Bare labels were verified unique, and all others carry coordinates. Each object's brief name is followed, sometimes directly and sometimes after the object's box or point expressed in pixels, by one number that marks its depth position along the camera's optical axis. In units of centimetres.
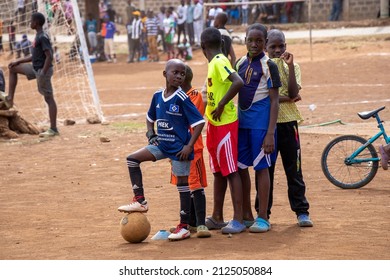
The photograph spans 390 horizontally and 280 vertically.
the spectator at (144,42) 3506
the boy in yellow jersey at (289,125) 827
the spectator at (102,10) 3831
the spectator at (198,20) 3475
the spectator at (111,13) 4091
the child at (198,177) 797
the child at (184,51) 3303
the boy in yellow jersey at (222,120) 792
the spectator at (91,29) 3644
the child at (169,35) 3478
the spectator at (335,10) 3812
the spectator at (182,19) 3541
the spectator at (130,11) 3672
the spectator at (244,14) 3588
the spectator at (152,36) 3422
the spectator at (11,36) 2676
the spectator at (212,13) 3253
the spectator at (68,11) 2038
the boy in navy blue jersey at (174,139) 775
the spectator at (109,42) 3553
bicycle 1046
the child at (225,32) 1385
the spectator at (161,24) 3576
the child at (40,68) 1502
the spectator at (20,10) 2423
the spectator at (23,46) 2616
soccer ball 785
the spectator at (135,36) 3459
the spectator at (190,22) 3516
